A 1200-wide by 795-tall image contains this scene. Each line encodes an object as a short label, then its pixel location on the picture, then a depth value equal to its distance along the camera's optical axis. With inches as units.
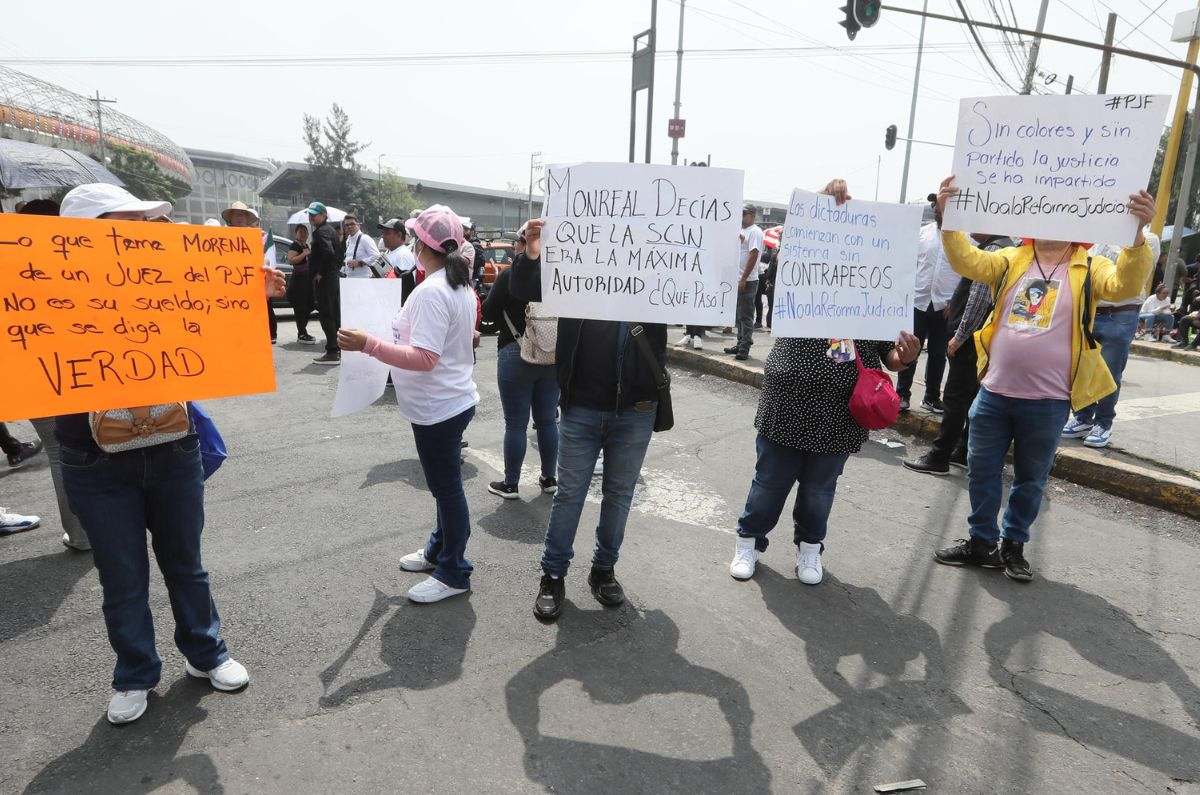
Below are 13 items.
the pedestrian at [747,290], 327.6
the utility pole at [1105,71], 663.8
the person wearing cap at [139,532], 90.1
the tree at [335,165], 3186.5
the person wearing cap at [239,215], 280.7
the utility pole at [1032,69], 660.7
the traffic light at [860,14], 373.7
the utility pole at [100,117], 1954.7
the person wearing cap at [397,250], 308.5
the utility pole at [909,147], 1256.2
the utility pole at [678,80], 947.8
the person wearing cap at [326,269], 364.6
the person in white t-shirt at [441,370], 117.7
